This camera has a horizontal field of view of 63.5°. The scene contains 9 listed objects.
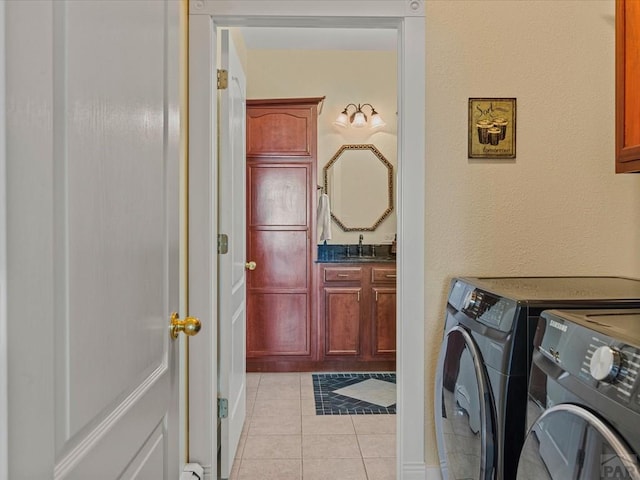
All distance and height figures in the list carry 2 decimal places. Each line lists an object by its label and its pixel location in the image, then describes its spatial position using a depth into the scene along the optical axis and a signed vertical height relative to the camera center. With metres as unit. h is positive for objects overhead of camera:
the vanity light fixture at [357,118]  4.65 +1.03
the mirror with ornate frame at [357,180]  4.77 +0.47
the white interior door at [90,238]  0.55 -0.01
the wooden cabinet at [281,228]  4.17 +0.02
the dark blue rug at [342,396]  3.38 -1.17
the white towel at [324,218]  4.62 +0.12
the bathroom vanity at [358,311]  4.16 -0.64
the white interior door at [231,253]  2.26 -0.11
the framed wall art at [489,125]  2.15 +0.44
